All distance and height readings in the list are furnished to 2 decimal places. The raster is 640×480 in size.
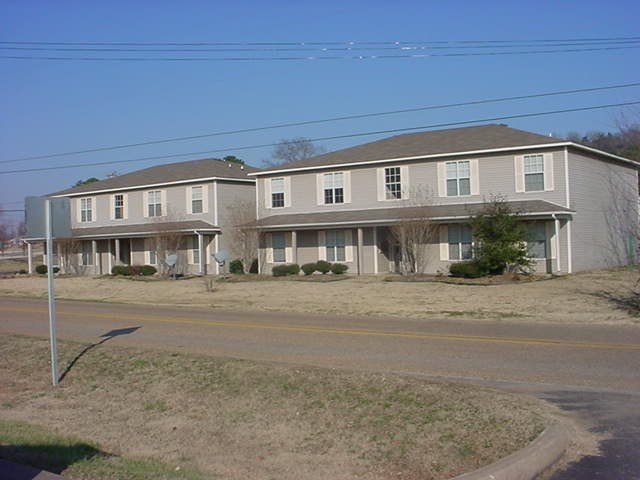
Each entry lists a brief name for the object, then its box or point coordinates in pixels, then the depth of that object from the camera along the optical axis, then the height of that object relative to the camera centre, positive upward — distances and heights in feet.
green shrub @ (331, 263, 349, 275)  112.98 -2.74
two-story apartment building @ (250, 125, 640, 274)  98.94 +7.90
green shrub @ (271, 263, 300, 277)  115.14 -2.68
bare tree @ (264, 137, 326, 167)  293.43 +42.46
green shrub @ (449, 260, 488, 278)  92.68 -2.98
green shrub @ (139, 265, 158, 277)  134.10 -2.29
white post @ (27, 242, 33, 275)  156.36 +0.77
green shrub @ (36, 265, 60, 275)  157.25 -1.86
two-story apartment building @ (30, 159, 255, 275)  133.39 +8.70
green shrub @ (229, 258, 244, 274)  126.93 -1.99
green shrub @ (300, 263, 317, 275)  114.52 -2.51
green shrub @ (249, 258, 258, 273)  127.54 -2.26
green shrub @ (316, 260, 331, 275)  114.08 -2.31
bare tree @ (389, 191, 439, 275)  101.96 +1.98
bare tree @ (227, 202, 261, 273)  122.62 +3.83
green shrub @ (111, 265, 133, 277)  134.51 -2.13
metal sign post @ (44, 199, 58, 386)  37.27 -3.54
